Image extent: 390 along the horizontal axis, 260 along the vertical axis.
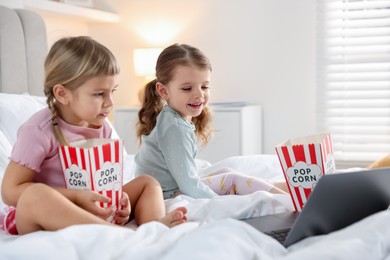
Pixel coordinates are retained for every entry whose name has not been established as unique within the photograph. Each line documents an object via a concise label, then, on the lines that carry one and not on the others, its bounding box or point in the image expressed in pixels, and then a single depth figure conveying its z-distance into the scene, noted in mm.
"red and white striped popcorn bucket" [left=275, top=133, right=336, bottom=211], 1553
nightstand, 3846
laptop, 1158
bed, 1045
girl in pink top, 1465
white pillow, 2273
